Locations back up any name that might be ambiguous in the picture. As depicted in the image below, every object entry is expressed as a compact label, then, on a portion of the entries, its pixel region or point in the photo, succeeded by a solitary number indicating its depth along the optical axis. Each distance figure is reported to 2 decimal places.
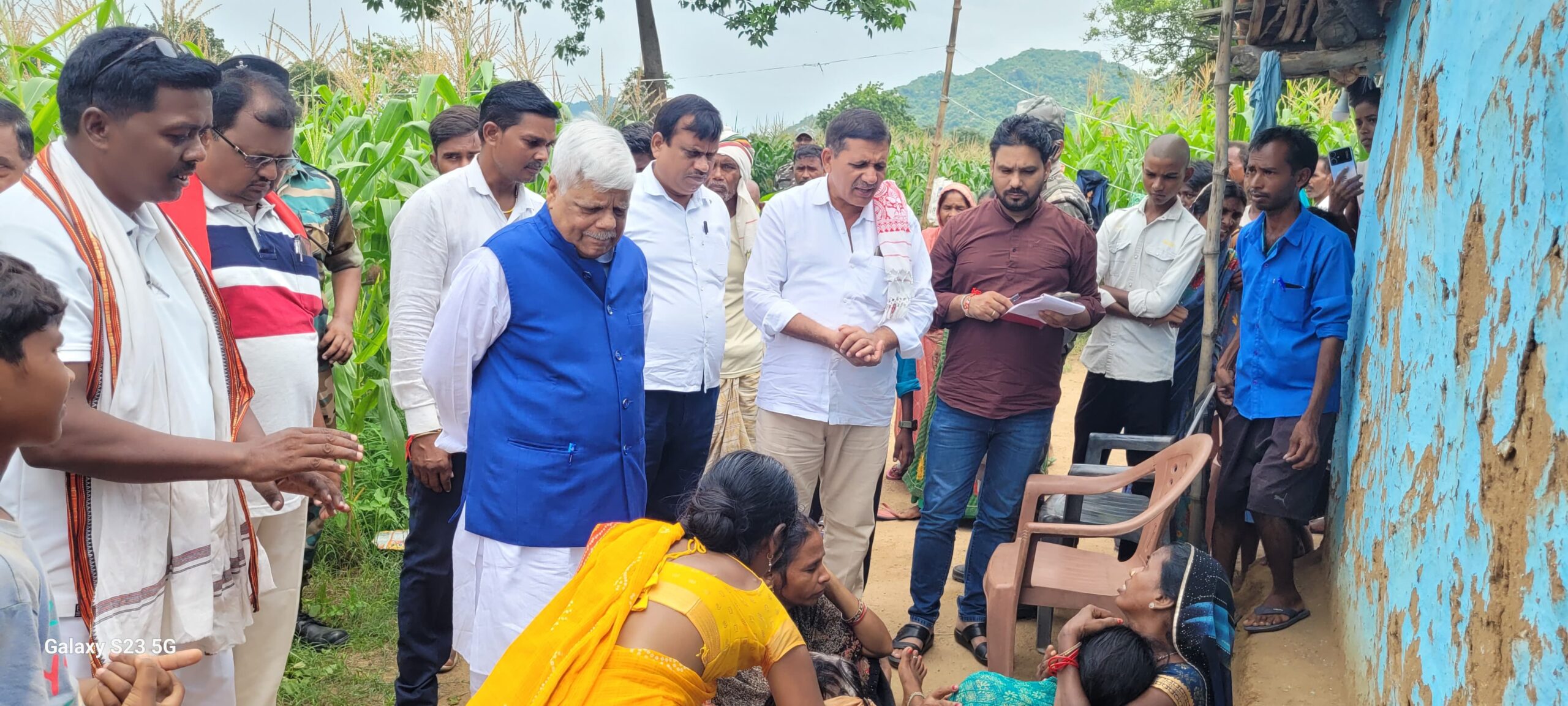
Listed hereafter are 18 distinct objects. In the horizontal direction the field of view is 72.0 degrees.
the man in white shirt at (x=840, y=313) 4.12
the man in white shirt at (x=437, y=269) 3.39
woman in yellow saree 2.22
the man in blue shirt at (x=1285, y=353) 3.79
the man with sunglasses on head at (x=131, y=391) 2.03
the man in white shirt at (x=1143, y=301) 4.98
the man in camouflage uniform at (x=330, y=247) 3.66
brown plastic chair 3.59
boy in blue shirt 1.30
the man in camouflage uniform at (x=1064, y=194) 5.41
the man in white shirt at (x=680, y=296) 3.98
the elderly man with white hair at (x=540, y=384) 2.81
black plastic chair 4.28
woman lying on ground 2.74
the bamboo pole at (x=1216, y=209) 4.48
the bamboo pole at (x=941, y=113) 8.93
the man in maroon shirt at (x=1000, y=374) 4.32
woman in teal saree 2.84
